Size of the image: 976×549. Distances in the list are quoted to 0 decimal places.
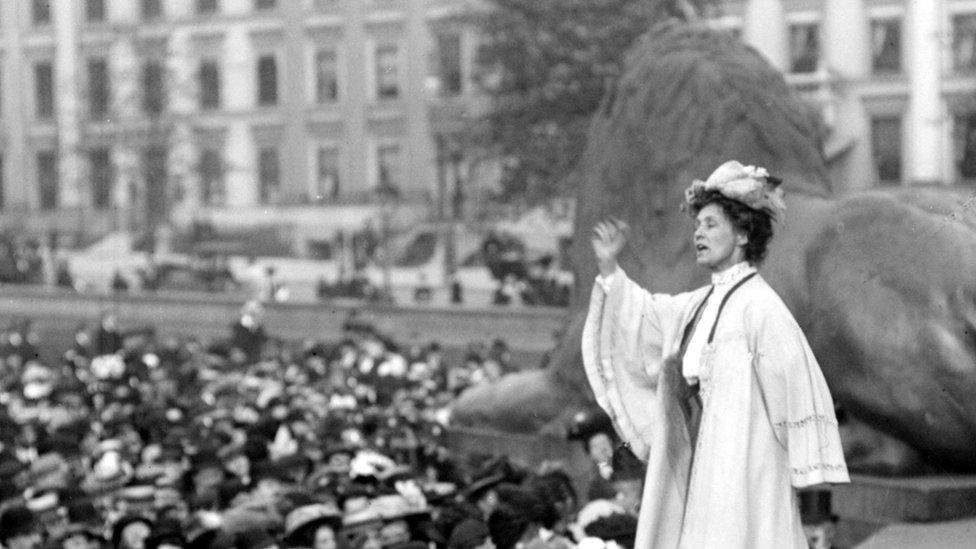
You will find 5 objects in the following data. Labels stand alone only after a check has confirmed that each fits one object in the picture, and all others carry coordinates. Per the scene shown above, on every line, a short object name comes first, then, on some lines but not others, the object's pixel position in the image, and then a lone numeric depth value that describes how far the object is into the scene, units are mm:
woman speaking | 6191
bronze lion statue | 10406
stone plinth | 10250
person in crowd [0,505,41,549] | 11078
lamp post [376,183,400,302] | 36797
